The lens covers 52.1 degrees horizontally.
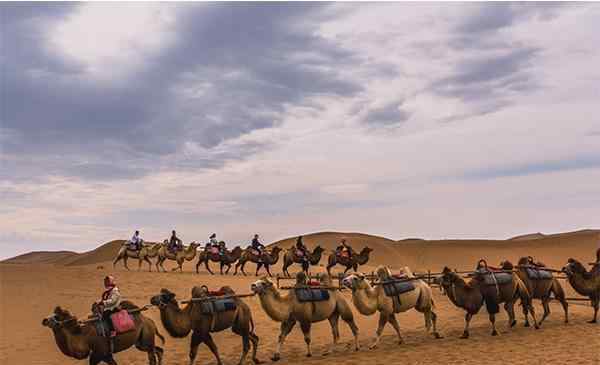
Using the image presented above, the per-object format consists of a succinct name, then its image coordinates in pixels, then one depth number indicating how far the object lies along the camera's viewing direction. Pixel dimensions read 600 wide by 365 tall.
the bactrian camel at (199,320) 13.40
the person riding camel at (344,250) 32.94
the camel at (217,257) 35.62
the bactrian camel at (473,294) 16.61
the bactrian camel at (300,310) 14.52
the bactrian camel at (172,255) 35.94
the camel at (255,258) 34.88
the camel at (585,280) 18.25
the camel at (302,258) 33.53
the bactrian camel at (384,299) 15.57
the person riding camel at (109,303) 12.41
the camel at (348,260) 32.80
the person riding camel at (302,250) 33.72
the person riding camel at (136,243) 36.00
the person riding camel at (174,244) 36.06
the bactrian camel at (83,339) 11.90
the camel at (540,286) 18.16
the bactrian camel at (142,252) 35.84
